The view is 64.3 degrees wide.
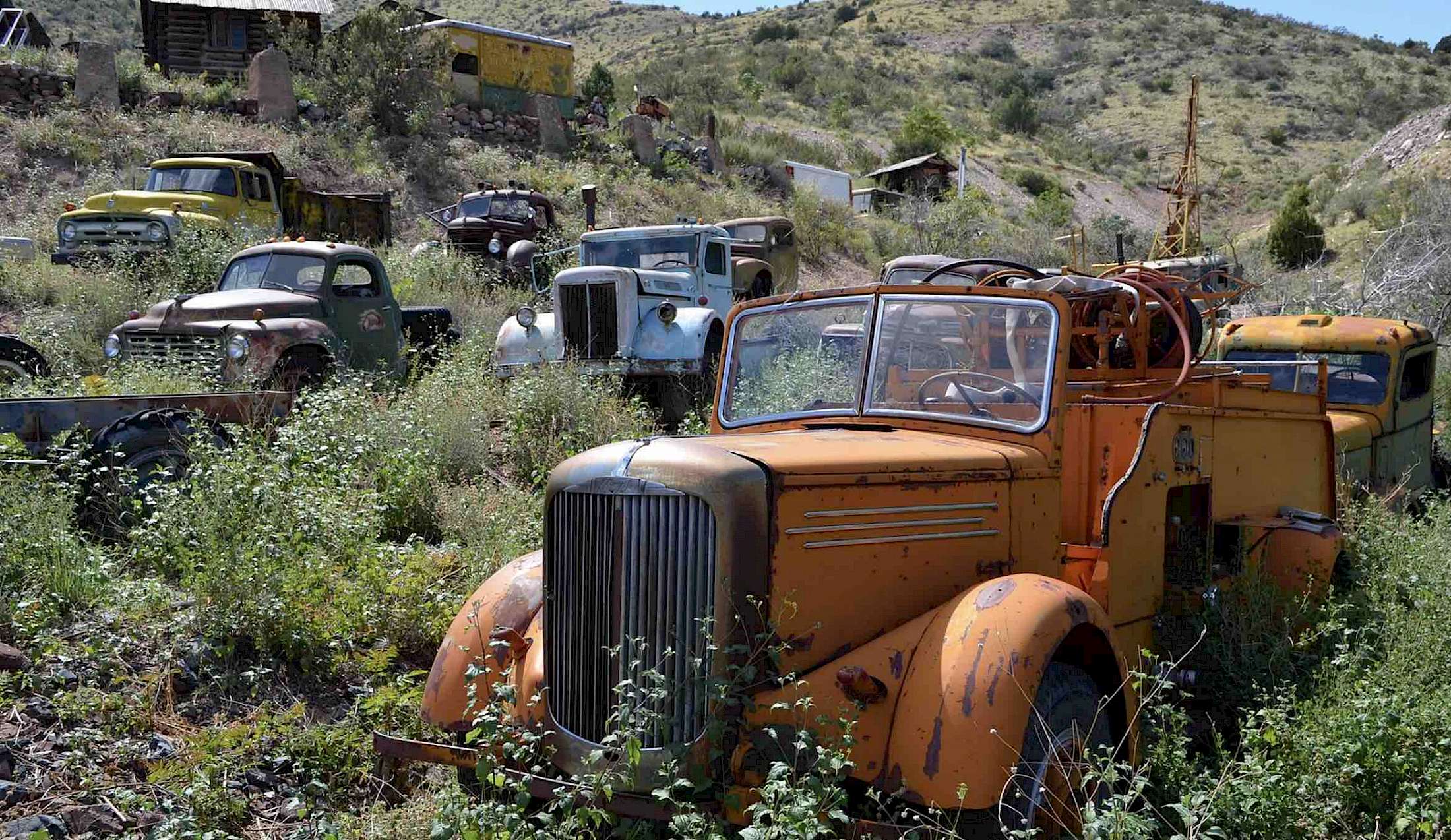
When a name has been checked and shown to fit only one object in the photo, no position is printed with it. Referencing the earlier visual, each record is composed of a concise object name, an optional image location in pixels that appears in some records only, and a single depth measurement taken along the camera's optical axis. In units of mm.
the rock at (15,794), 4195
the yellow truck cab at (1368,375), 9297
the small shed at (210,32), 30125
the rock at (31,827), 3967
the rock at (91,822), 4227
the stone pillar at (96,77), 23344
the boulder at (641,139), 29250
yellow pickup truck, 15008
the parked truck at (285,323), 10609
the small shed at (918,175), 38812
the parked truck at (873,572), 3686
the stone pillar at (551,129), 29094
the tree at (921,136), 43562
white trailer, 33406
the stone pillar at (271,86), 25031
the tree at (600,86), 36531
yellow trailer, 30344
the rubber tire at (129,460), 7156
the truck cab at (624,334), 12359
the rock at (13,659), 5129
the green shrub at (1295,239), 27578
